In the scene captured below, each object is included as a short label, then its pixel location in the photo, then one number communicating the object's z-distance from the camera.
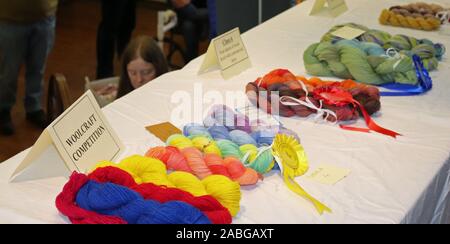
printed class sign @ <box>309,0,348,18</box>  2.71
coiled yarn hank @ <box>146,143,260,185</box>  1.49
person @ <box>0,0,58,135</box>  2.95
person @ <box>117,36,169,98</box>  2.38
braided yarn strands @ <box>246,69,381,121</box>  1.83
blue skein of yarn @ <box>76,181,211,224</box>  1.27
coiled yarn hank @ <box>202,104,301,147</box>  1.67
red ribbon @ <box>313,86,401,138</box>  1.77
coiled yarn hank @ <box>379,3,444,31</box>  2.54
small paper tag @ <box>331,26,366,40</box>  2.25
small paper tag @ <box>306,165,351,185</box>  1.54
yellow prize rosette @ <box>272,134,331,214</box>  1.50
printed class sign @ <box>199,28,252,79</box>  2.08
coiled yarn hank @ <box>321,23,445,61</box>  2.18
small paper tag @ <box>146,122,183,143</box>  1.71
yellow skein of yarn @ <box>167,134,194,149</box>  1.59
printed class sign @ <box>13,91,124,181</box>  1.49
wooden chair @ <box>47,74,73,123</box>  2.13
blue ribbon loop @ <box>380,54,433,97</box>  2.00
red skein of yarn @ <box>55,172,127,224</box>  1.29
